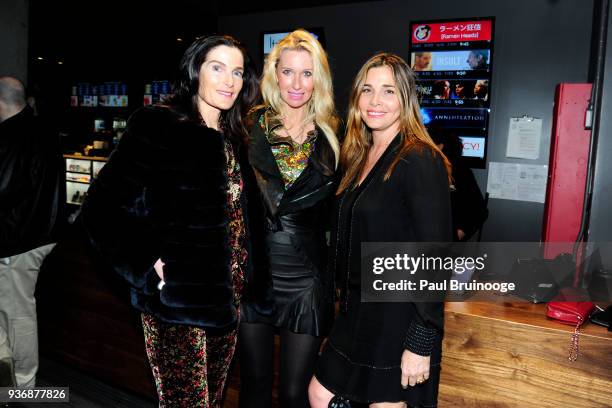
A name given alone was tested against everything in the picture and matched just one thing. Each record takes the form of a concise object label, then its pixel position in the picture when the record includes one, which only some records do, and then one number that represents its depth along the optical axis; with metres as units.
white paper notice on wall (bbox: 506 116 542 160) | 5.15
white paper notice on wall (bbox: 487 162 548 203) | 5.19
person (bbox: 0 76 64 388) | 2.85
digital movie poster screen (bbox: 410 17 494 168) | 5.27
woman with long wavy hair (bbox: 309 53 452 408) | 1.63
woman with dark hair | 1.64
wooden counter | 1.97
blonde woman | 2.01
